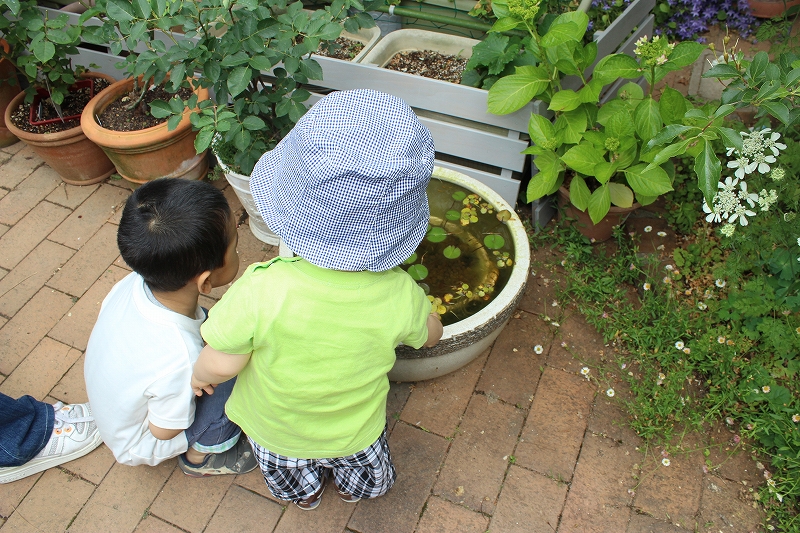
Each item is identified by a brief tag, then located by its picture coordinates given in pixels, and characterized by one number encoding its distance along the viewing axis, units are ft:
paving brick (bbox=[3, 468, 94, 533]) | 7.42
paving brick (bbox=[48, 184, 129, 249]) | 10.55
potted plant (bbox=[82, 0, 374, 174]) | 7.55
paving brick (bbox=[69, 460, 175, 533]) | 7.41
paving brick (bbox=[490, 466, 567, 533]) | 7.23
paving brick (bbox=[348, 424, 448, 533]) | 7.31
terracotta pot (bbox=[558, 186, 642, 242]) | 9.20
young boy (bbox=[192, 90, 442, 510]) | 4.09
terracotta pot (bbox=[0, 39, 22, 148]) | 11.91
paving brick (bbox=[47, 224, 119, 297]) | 9.87
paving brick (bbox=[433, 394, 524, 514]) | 7.50
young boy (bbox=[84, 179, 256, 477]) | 5.48
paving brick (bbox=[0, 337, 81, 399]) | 8.64
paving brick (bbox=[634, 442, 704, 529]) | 7.22
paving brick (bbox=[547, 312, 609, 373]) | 8.63
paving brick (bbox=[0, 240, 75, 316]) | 9.71
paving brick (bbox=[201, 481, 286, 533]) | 7.35
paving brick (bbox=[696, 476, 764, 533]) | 7.07
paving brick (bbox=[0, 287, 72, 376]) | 9.03
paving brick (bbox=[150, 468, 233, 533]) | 7.42
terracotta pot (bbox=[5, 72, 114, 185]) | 10.53
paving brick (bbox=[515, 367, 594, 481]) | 7.72
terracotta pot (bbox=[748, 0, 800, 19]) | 12.16
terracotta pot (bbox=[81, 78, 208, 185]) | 9.95
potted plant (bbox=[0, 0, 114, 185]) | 9.49
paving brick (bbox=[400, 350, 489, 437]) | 8.11
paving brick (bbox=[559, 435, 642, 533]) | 7.21
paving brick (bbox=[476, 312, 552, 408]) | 8.39
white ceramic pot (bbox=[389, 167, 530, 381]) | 7.16
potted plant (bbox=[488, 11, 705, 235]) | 7.54
